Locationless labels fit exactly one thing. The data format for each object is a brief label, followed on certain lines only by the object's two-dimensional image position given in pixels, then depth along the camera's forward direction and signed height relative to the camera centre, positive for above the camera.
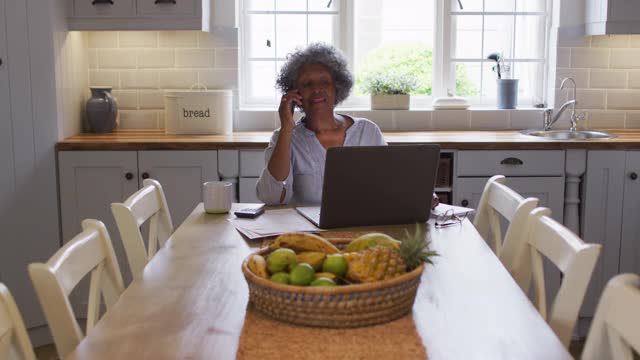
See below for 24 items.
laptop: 2.18 -0.31
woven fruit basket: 1.45 -0.42
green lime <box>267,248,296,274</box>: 1.55 -0.36
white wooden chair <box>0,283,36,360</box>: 1.37 -0.45
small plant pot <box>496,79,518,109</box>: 4.56 -0.12
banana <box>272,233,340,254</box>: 1.70 -0.36
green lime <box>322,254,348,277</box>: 1.54 -0.37
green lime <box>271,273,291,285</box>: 1.50 -0.38
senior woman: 2.96 -0.22
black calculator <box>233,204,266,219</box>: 2.49 -0.43
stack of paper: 2.27 -0.44
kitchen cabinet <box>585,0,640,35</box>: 4.15 +0.27
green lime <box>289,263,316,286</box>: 1.48 -0.37
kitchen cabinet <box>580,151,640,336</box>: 3.88 -0.68
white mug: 2.54 -0.39
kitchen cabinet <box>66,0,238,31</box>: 4.04 +0.28
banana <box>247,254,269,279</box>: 1.56 -0.38
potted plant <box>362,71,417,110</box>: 4.50 -0.11
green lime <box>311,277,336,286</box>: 1.48 -0.38
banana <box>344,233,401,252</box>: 1.67 -0.35
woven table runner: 1.37 -0.47
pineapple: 1.50 -0.35
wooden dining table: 1.38 -0.47
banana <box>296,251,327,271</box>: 1.58 -0.36
